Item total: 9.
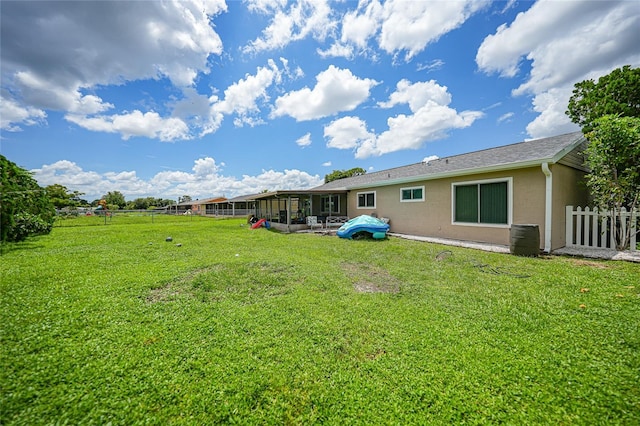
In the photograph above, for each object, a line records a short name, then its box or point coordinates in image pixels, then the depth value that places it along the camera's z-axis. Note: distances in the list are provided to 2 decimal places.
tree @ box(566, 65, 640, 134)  10.32
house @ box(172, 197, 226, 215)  42.31
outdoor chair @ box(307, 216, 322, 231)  14.29
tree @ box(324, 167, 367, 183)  39.97
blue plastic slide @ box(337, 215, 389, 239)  10.10
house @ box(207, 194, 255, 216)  32.38
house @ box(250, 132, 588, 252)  7.10
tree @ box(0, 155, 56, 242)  7.46
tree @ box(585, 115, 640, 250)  6.37
